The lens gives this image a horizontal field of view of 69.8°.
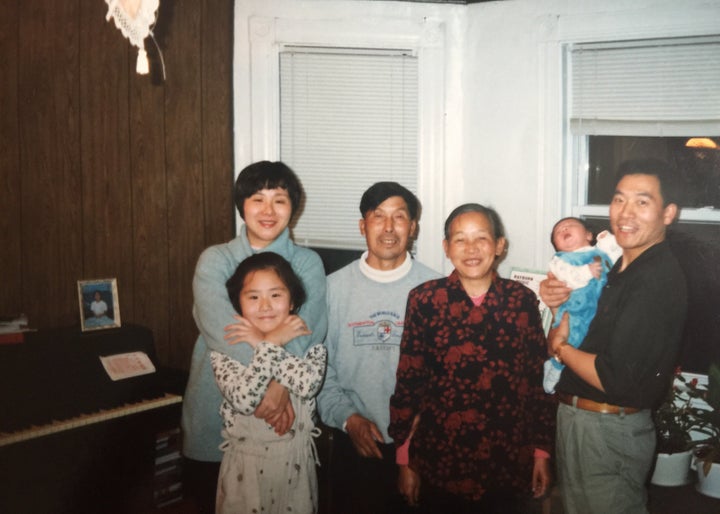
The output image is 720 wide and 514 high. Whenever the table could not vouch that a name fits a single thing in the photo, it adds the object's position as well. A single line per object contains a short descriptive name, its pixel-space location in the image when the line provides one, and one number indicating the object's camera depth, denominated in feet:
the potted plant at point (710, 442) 6.95
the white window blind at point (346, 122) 8.78
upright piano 5.79
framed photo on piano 7.21
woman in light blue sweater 6.00
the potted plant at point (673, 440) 7.33
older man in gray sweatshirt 6.32
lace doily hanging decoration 4.77
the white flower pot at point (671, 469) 7.32
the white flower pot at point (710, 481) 7.11
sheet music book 6.77
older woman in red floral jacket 5.49
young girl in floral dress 5.65
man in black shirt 5.46
